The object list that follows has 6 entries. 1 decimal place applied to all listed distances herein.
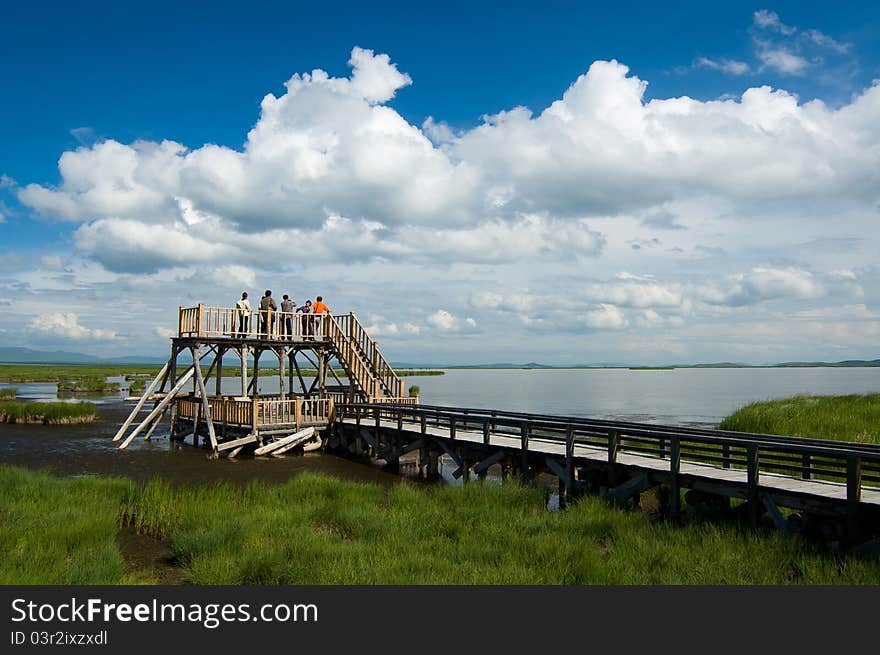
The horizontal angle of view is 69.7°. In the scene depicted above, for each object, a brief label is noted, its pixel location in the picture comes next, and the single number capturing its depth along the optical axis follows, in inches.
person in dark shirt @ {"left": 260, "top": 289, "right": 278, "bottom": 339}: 959.0
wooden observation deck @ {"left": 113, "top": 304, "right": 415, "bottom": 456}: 903.7
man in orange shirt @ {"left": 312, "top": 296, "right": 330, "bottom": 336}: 1027.6
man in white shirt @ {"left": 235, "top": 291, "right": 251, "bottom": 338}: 937.5
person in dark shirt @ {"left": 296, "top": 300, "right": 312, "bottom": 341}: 998.4
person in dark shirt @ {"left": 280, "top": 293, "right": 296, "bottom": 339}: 977.5
